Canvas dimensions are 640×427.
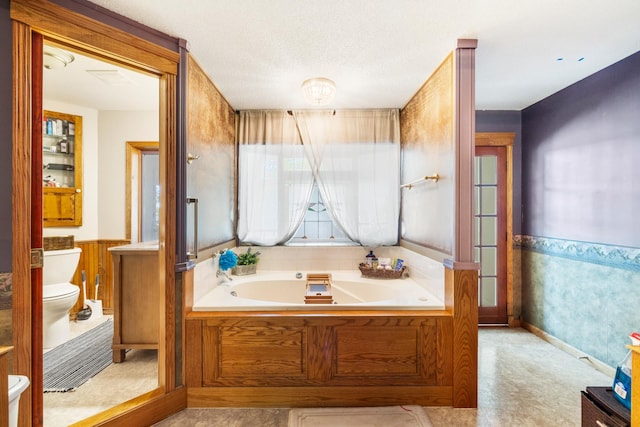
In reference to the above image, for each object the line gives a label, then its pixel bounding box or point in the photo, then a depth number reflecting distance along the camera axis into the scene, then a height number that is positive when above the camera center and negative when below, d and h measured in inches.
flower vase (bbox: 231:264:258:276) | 111.4 -22.3
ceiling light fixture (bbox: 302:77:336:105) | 87.4 +36.1
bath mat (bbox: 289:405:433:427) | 67.3 -48.1
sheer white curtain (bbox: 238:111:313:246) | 117.5 +12.8
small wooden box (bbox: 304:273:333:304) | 94.3 -27.0
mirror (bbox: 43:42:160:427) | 104.0 +21.6
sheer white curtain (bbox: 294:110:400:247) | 117.0 +17.9
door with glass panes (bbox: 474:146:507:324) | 125.2 -7.6
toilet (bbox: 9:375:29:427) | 42.0 -26.3
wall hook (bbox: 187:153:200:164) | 75.3 +13.5
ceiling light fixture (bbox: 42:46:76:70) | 80.8 +43.1
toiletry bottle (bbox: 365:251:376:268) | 116.1 -18.0
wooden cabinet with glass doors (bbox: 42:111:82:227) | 119.2 +16.7
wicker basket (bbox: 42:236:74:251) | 104.3 -11.6
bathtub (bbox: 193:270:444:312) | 76.9 -25.0
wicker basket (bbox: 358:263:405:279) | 105.6 -22.2
